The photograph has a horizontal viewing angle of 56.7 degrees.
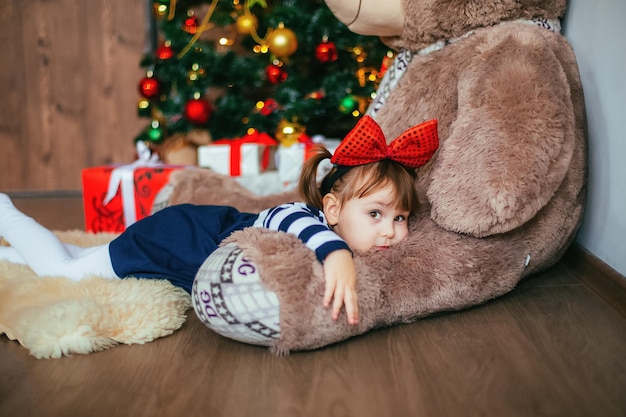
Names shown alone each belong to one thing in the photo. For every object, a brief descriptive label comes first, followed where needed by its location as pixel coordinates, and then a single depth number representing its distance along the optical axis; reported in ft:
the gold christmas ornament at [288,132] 7.34
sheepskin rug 3.18
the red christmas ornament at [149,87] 7.88
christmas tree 7.43
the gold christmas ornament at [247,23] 7.57
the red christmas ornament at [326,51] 7.31
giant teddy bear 3.12
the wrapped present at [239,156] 6.72
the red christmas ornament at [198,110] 7.68
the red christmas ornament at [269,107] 7.81
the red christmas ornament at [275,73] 7.63
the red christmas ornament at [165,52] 7.80
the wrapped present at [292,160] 6.58
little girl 3.37
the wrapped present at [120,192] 6.10
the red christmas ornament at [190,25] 7.90
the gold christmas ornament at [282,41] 7.30
